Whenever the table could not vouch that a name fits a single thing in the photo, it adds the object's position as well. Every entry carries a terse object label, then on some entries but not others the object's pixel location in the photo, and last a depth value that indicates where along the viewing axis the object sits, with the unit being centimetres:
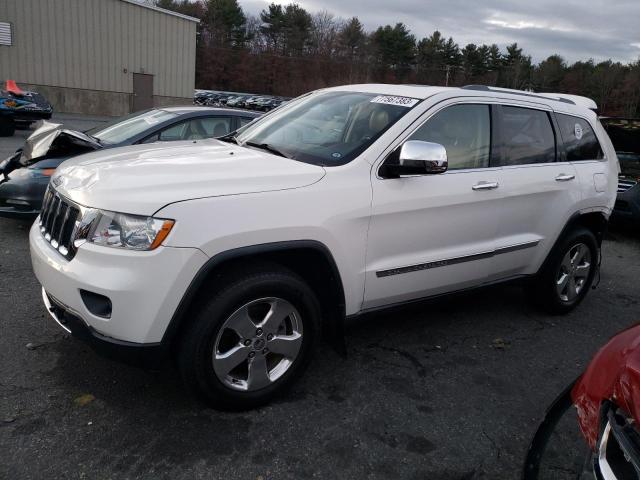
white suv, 254
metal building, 2461
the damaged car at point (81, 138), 537
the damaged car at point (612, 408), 157
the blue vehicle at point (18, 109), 1456
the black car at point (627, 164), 793
